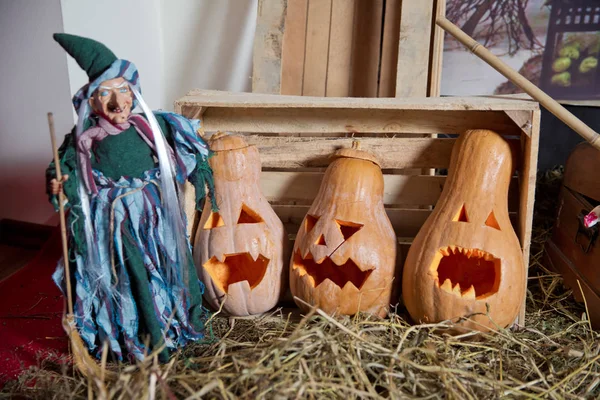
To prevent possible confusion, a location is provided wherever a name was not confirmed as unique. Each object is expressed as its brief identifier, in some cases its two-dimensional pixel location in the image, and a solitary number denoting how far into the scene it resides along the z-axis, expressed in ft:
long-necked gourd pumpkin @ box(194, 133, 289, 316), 4.49
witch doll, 3.63
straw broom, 3.52
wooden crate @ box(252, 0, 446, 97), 5.67
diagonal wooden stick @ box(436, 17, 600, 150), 4.32
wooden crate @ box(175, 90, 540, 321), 4.55
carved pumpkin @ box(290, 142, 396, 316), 4.34
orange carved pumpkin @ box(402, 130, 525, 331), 4.13
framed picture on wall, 6.28
